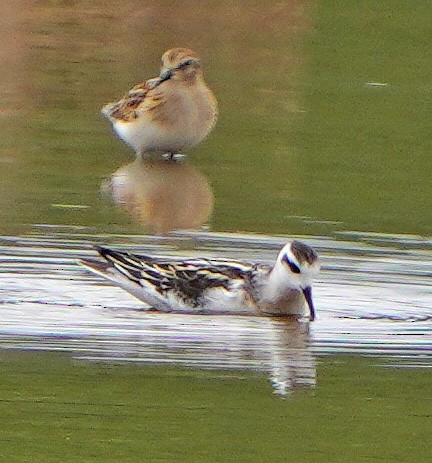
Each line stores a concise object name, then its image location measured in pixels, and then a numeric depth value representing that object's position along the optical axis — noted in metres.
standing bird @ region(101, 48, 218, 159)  18.36
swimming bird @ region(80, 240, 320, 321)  11.80
